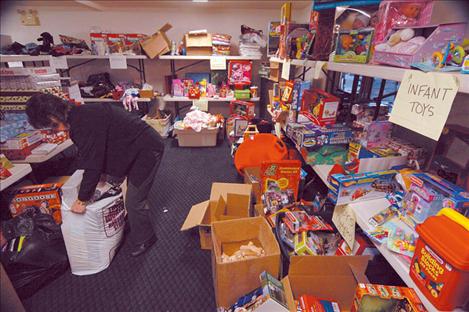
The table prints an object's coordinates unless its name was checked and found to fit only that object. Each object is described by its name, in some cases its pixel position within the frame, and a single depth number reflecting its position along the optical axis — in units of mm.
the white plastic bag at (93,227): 1478
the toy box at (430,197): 682
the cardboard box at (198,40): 3498
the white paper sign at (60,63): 2908
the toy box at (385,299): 652
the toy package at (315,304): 1046
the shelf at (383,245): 618
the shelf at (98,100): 3698
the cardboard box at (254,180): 1970
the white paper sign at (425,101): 546
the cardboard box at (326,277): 997
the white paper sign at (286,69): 1885
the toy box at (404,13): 835
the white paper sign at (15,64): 2107
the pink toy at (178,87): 3801
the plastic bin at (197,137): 3561
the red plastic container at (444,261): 505
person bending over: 1352
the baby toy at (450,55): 609
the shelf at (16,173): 1424
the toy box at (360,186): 915
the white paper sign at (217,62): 3584
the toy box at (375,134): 1081
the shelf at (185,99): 3765
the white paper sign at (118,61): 3457
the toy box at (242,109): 3623
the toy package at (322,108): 1425
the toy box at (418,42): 675
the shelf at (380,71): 520
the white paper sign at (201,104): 3752
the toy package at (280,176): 1683
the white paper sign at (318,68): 1215
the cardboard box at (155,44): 3459
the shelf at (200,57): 3528
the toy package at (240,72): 3641
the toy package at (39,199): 1705
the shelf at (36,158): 1733
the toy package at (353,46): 949
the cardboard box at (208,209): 1743
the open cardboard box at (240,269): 1175
